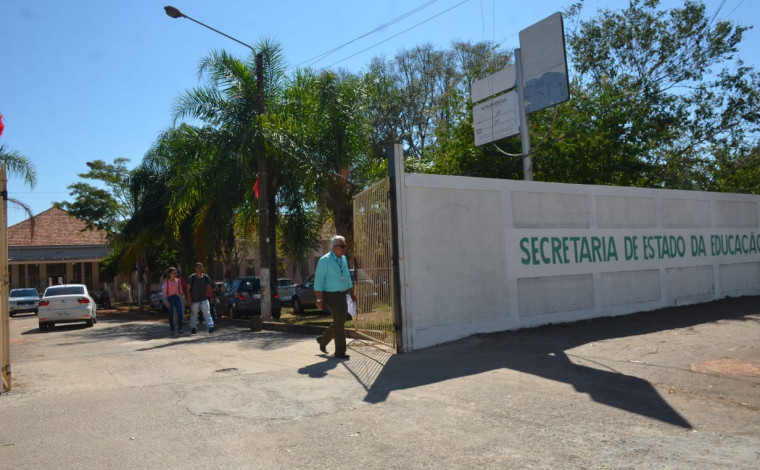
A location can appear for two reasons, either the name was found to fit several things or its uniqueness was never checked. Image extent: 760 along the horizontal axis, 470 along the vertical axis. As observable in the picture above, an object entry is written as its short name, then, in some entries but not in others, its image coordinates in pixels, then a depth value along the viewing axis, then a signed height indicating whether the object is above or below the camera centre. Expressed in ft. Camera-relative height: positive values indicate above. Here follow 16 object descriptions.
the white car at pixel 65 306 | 65.77 -2.53
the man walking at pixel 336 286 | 29.96 -0.78
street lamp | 56.13 +5.99
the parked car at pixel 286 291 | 91.45 -2.78
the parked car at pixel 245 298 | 67.82 -2.61
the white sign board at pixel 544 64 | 43.32 +14.05
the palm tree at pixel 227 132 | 59.82 +13.83
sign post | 43.57 +12.97
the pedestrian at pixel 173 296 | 47.44 -1.44
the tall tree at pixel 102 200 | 106.63 +14.34
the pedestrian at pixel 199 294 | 47.47 -1.40
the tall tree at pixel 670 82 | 80.69 +22.94
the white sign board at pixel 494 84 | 47.96 +14.27
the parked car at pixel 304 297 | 73.51 -3.04
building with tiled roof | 145.69 +7.18
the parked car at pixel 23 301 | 108.68 -2.88
